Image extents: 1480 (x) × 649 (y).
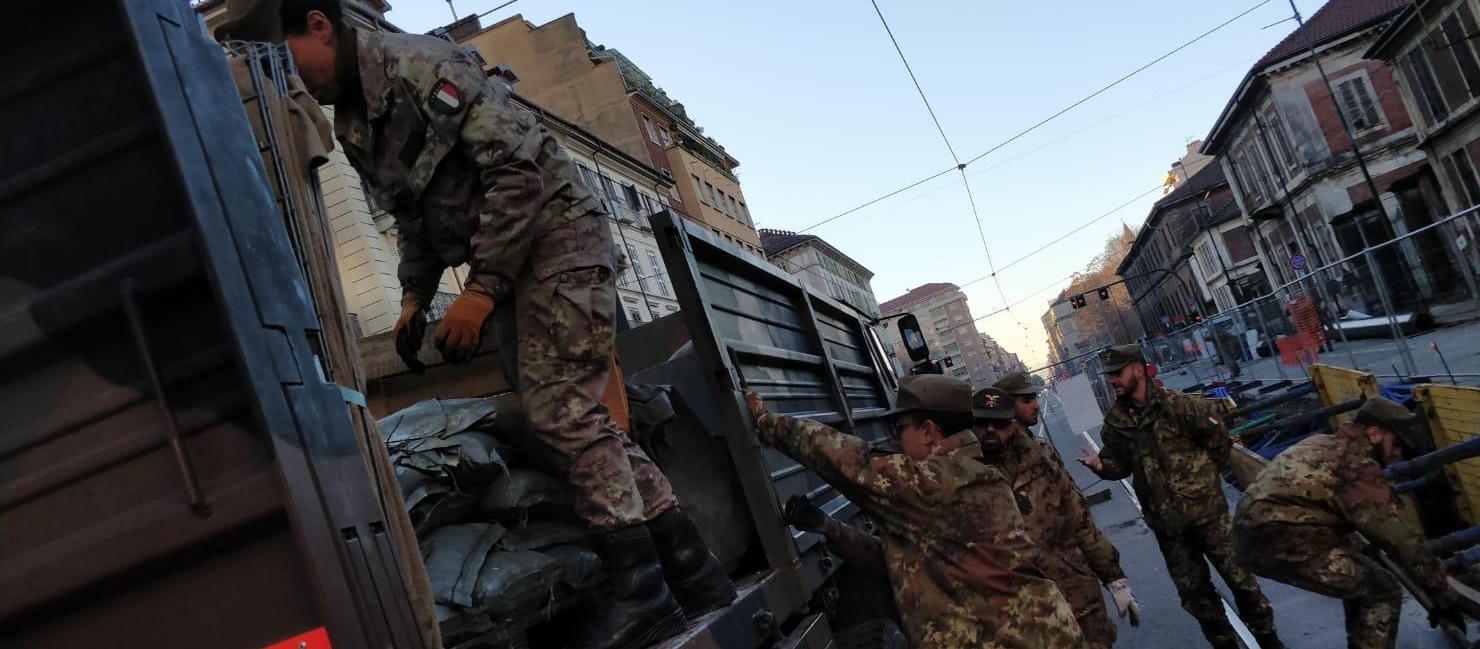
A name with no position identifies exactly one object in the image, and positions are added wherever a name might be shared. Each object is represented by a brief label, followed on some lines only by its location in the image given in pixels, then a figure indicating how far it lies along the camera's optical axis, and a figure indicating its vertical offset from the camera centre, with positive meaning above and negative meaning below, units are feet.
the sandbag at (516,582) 7.73 -0.47
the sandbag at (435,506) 8.46 +0.33
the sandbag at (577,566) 8.44 -0.56
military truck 4.41 +1.09
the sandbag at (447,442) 8.84 +0.90
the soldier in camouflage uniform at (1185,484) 17.65 -3.56
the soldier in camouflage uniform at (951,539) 10.87 -1.86
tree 331.98 -0.05
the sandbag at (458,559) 7.59 -0.13
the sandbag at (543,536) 8.63 -0.21
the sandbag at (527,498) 8.97 +0.15
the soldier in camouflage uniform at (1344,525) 14.56 -4.22
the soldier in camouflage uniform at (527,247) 8.04 +2.09
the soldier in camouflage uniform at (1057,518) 15.44 -2.98
